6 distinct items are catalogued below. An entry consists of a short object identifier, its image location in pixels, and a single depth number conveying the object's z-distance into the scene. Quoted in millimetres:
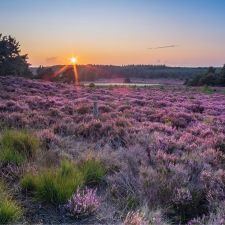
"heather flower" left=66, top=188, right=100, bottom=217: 2933
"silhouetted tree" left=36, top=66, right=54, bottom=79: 44531
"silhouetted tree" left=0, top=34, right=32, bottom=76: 37159
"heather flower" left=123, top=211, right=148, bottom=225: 2772
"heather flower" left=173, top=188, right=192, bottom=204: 3498
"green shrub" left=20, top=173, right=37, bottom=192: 3335
